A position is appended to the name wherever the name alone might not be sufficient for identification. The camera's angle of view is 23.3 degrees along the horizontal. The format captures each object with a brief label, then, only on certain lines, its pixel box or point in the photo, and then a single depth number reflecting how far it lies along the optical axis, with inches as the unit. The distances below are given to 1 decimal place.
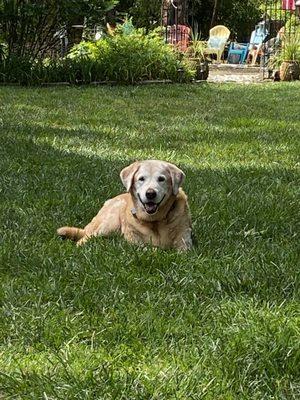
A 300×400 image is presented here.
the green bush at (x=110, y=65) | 518.0
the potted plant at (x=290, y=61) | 617.9
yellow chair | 931.4
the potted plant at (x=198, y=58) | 602.5
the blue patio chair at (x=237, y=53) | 957.2
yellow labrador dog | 146.7
